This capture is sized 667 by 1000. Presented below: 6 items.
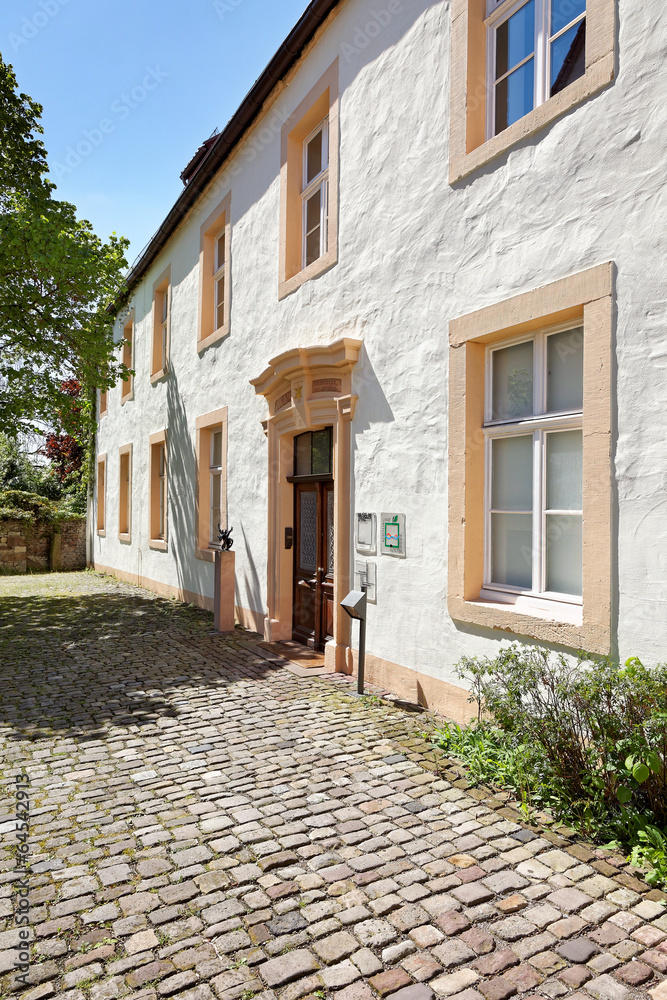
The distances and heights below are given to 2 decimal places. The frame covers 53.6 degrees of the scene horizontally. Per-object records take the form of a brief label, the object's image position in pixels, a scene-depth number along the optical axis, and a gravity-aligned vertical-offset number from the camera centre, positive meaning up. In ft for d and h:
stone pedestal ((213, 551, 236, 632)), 29.19 -3.94
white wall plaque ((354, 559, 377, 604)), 20.39 -2.33
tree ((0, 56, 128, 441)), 34.37 +12.27
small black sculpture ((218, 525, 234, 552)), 29.84 -1.70
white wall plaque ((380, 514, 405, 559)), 19.15 -0.90
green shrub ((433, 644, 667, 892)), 10.31 -4.15
